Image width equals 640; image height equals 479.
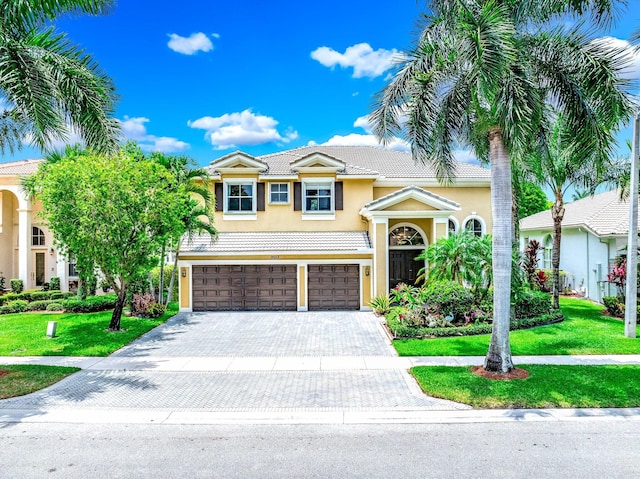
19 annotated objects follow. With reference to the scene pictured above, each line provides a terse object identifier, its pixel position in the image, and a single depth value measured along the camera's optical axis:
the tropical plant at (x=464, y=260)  16.77
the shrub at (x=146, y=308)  18.86
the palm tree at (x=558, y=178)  17.33
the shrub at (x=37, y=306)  21.57
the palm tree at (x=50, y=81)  9.96
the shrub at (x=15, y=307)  21.23
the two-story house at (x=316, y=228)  20.00
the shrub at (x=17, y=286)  24.67
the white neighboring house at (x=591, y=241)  19.86
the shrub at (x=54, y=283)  25.42
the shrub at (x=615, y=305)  17.44
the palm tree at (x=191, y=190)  19.16
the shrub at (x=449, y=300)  15.81
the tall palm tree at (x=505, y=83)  9.11
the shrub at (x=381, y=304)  18.61
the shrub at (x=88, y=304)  20.41
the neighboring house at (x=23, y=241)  25.20
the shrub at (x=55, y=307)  21.39
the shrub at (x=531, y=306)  17.05
